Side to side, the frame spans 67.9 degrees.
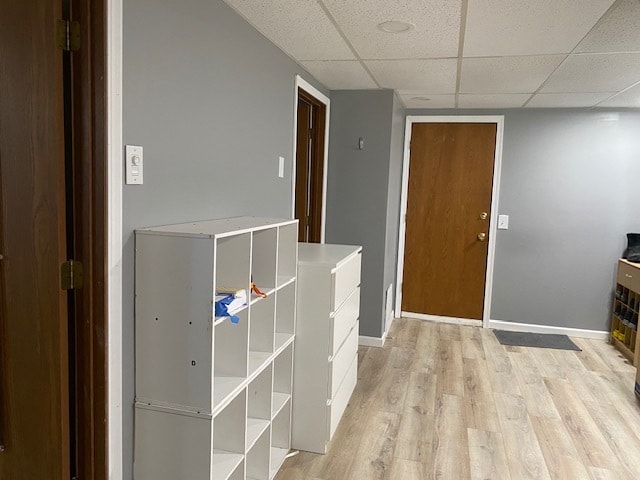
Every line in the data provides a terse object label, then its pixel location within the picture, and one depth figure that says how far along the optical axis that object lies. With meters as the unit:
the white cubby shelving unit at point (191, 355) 1.52
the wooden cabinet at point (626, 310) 3.90
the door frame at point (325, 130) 3.11
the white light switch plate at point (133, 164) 1.52
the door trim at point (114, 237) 1.43
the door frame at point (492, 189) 4.58
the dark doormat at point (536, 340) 4.25
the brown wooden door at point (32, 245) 1.39
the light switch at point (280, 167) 2.92
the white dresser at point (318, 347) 2.38
